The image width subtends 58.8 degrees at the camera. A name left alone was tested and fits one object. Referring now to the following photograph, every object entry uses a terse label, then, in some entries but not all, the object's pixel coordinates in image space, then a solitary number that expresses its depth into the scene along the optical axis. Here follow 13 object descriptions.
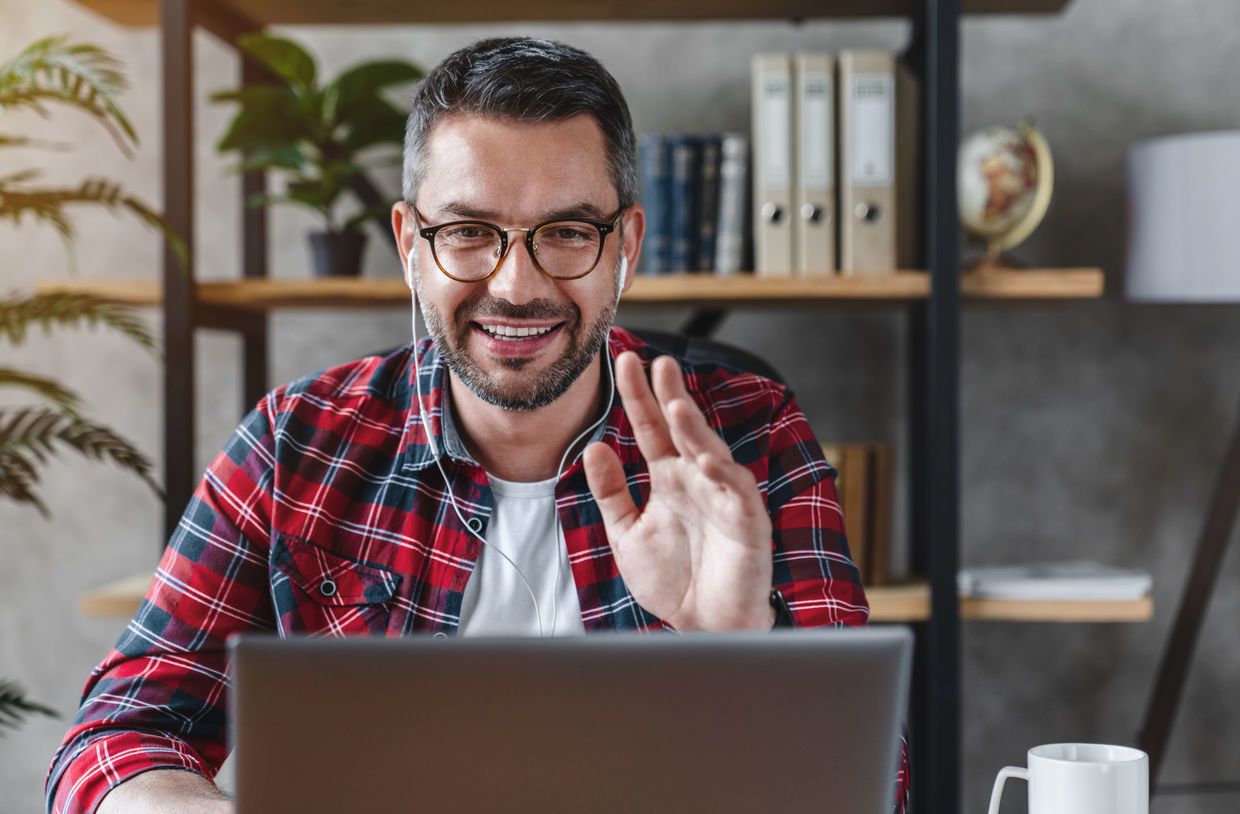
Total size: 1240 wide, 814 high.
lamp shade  1.67
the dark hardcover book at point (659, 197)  1.79
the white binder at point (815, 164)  1.74
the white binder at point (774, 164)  1.74
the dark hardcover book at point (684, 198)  1.78
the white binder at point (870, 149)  1.72
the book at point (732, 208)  1.78
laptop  0.57
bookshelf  1.68
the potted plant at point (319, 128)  1.73
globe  1.74
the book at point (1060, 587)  1.75
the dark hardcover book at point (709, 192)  1.79
